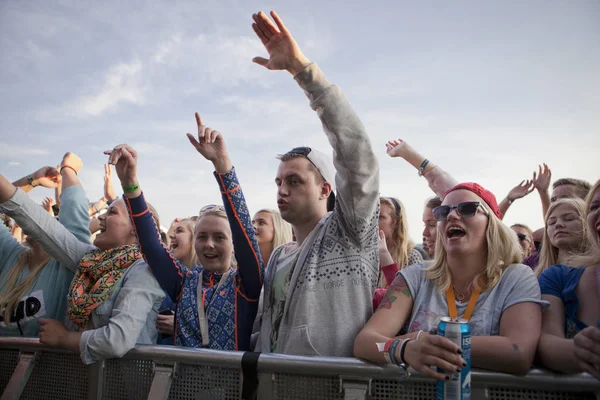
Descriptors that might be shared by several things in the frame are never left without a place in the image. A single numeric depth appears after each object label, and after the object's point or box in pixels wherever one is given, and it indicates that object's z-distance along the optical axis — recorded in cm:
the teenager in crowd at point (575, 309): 162
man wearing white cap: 217
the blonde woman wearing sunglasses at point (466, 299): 169
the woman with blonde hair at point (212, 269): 251
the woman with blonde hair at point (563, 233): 317
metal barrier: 162
